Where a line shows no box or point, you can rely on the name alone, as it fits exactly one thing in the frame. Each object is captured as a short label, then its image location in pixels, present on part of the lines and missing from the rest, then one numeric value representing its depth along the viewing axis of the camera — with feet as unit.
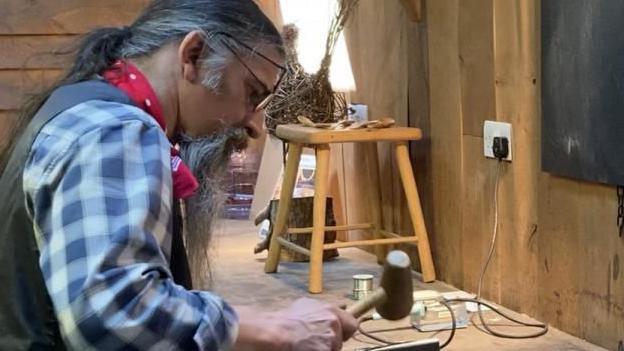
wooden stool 10.39
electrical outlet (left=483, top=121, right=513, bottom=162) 9.17
